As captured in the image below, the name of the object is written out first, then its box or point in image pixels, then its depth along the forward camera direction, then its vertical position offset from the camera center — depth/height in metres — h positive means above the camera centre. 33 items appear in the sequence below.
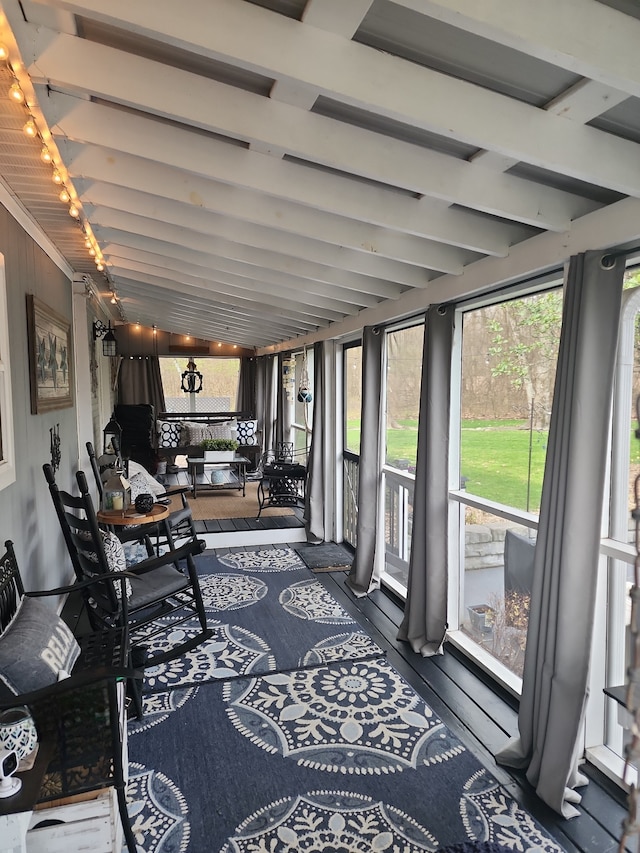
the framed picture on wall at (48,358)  2.96 +0.14
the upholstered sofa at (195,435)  8.13 -0.84
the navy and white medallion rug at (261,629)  3.07 -1.62
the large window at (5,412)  2.34 -0.14
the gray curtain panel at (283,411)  8.00 -0.42
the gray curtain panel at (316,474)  5.40 -0.92
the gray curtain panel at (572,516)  1.98 -0.50
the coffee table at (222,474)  7.21 -1.39
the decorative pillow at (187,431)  8.69 -0.80
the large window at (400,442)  4.00 -0.45
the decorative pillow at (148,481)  4.65 -0.89
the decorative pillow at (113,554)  2.86 -0.94
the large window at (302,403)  6.68 -0.28
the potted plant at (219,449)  7.37 -0.95
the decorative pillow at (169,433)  8.34 -0.82
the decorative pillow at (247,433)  8.47 -0.80
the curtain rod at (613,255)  1.95 +0.48
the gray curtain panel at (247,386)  10.49 -0.07
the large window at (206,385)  10.27 -0.06
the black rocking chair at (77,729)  1.58 -1.11
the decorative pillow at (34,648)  1.74 -0.93
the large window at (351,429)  5.15 -0.45
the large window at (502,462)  2.66 -0.41
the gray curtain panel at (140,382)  9.89 -0.01
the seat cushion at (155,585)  2.85 -1.14
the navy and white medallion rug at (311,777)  1.94 -1.62
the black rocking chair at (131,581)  2.70 -1.13
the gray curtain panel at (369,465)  4.11 -0.63
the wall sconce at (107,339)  5.52 +0.43
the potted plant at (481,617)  3.12 -1.38
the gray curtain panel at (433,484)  3.12 -0.60
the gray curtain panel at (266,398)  8.73 -0.26
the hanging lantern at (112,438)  5.82 -0.69
